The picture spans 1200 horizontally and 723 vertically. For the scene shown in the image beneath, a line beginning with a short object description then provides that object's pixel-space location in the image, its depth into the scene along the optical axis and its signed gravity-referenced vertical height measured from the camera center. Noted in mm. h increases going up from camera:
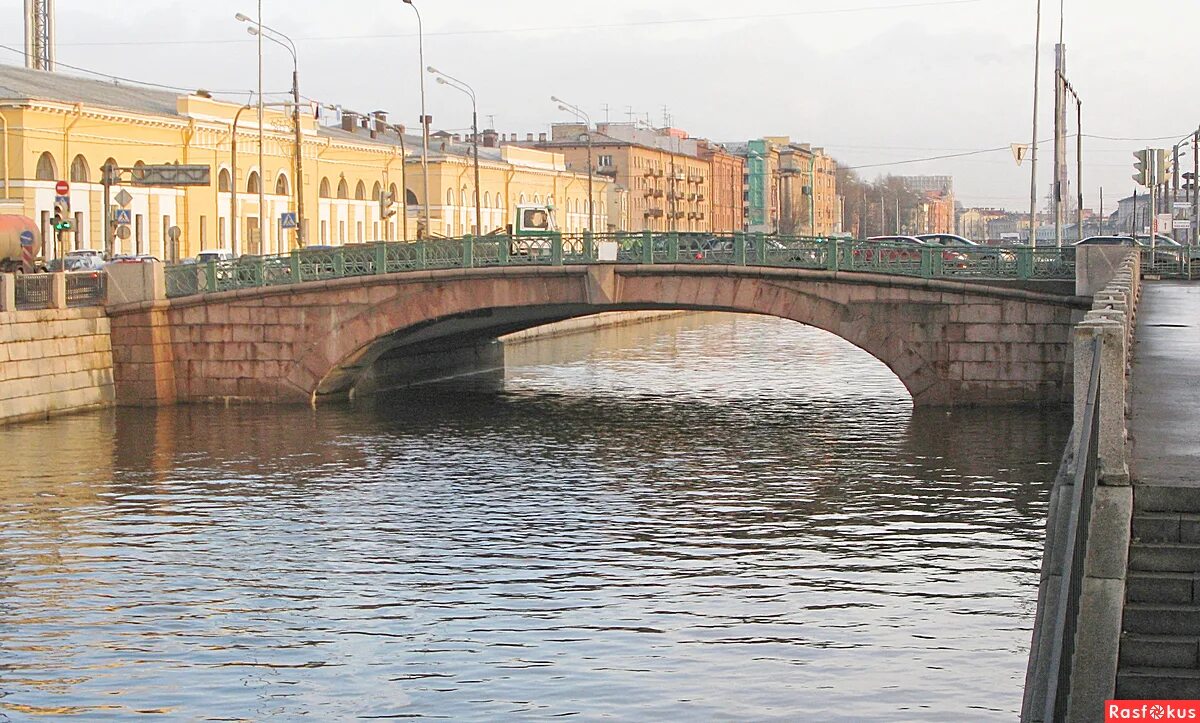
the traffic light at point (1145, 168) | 50969 +2251
